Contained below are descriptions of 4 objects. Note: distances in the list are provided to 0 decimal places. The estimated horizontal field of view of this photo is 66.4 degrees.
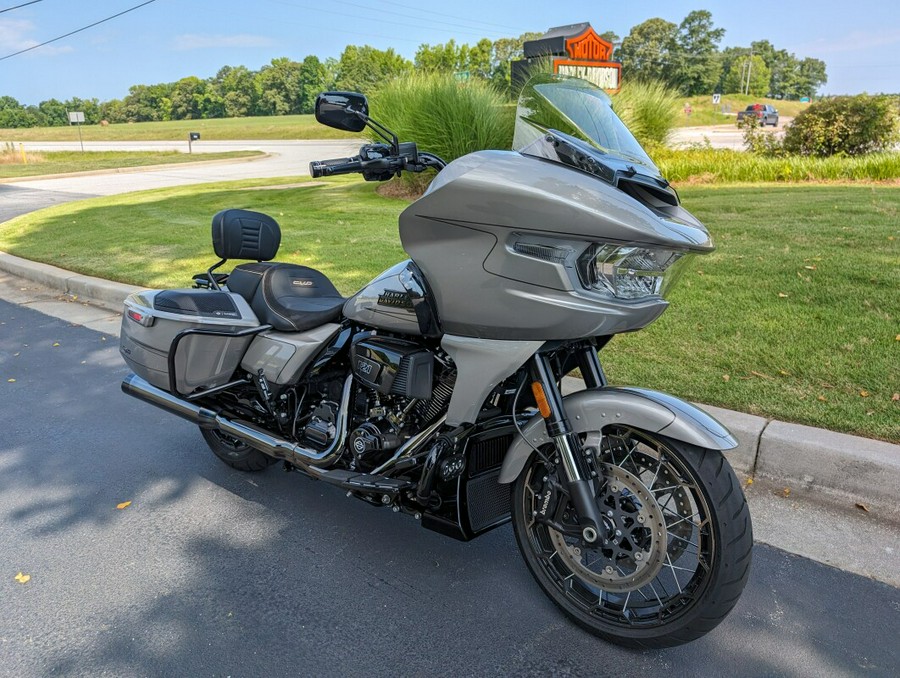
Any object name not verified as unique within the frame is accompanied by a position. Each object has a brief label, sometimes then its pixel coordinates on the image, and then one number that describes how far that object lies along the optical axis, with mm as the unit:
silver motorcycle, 2096
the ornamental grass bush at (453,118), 12523
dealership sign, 16250
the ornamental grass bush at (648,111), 14427
